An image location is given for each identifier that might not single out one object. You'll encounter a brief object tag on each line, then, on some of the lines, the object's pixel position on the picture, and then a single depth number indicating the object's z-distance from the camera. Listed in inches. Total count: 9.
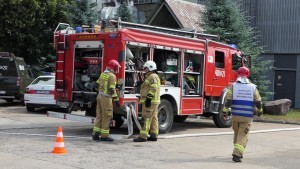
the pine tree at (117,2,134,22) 1161.7
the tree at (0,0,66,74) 1071.6
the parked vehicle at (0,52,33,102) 833.5
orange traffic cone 360.8
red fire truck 467.5
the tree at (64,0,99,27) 1056.8
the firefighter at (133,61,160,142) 446.6
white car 701.9
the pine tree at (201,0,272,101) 850.8
